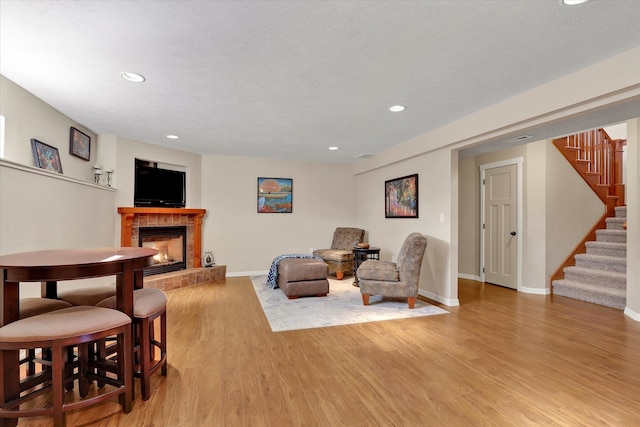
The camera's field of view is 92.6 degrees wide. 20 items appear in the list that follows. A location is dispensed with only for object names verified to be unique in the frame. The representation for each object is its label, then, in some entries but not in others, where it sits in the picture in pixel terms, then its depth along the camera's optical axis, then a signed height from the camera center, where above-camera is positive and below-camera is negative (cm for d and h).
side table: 523 -69
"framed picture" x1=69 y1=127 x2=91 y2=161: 398 +95
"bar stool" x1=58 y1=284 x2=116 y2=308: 214 -58
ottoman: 444 -93
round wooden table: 161 -33
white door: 515 -17
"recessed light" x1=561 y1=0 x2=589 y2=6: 172 +121
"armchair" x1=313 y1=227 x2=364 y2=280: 591 -72
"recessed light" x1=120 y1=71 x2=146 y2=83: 264 +121
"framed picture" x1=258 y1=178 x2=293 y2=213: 646 +43
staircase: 432 -34
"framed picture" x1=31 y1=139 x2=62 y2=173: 327 +65
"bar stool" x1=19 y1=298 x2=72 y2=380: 184 -59
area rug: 349 -121
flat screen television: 505 +49
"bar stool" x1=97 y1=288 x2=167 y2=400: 194 -74
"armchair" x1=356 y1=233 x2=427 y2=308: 391 -78
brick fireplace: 478 -35
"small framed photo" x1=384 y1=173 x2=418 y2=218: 493 +32
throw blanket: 509 -93
